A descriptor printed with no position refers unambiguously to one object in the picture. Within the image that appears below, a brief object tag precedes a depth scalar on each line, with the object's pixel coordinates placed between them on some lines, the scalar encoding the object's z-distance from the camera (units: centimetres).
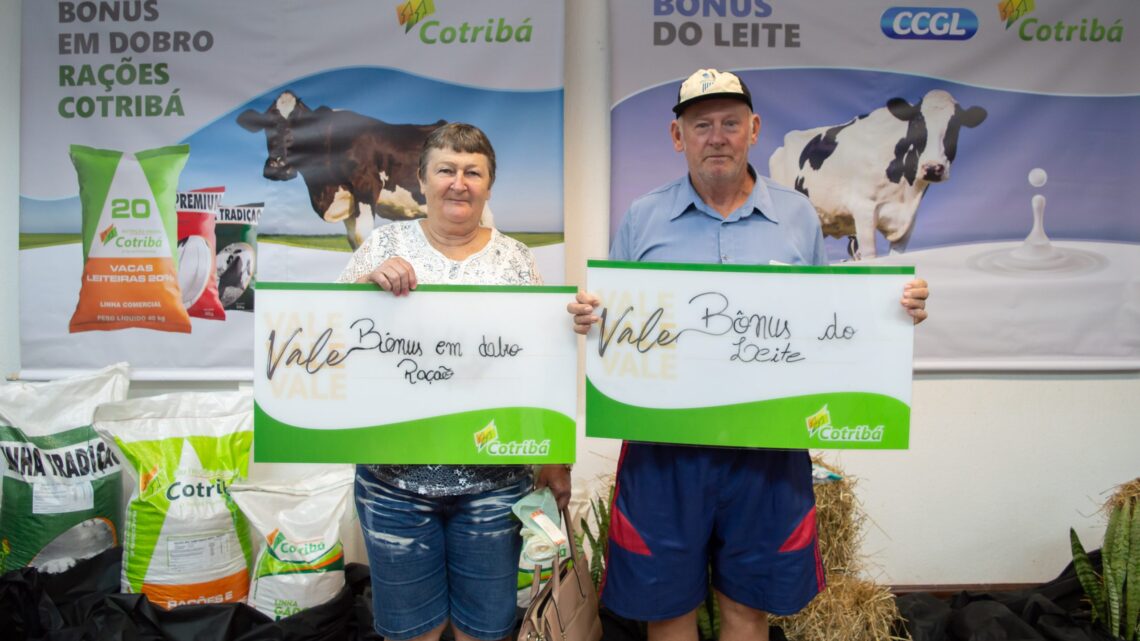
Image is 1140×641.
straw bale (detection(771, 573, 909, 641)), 206
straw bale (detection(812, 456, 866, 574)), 217
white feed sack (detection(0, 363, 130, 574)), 231
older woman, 141
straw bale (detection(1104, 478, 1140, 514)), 212
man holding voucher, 145
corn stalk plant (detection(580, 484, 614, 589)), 220
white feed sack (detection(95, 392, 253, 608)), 217
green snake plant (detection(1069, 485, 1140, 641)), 210
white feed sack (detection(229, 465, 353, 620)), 214
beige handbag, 142
